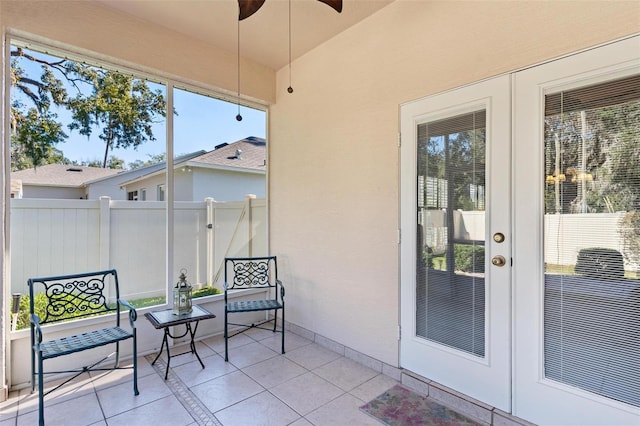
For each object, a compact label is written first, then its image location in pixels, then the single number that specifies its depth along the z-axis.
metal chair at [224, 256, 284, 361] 3.06
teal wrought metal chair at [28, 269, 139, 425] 2.04
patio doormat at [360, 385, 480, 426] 1.95
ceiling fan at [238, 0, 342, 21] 1.73
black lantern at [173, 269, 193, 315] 2.60
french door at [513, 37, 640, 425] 1.55
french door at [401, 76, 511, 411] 1.93
